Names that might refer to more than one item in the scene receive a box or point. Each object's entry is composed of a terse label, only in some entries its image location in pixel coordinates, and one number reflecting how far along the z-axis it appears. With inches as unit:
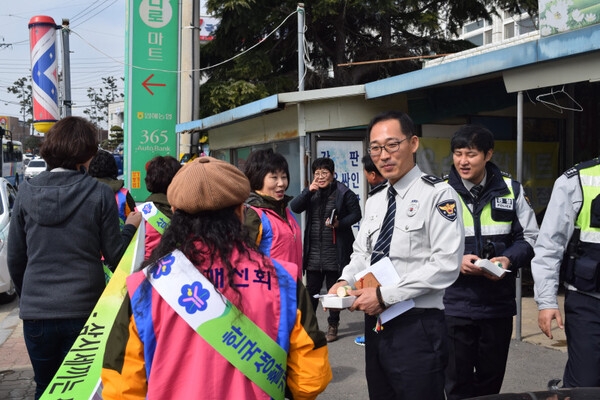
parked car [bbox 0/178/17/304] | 342.0
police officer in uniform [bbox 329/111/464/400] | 108.1
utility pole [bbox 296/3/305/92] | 475.5
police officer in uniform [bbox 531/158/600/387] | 120.0
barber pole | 593.3
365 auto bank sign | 552.4
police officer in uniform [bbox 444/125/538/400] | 141.3
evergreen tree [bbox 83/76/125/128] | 3548.2
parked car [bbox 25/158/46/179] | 1617.9
